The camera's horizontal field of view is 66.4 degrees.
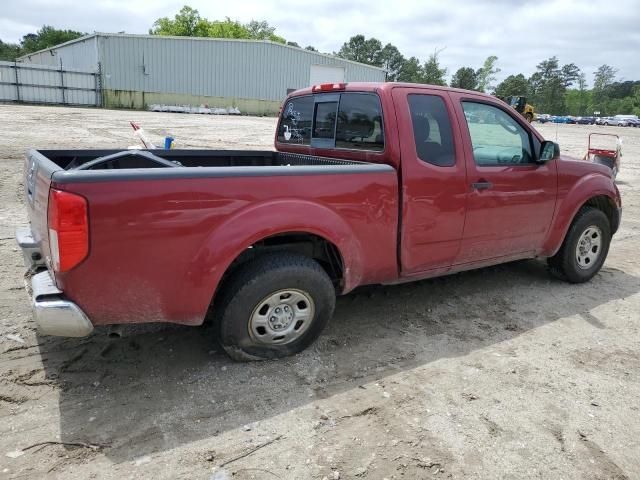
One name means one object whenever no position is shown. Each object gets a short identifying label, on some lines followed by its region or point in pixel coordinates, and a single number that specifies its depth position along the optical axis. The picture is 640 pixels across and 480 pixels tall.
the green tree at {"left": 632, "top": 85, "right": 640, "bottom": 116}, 88.44
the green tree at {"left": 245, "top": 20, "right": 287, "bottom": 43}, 75.94
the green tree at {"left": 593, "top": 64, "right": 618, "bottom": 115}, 100.62
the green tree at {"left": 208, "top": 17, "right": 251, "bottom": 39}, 61.16
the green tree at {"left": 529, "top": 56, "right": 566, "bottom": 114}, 97.88
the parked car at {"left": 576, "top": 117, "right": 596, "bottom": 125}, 64.69
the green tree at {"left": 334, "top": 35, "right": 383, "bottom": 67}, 113.08
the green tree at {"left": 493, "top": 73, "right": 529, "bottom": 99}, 88.94
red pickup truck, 2.56
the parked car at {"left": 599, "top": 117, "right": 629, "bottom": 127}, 62.62
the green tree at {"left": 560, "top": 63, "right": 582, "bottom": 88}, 100.50
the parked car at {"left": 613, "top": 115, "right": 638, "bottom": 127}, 62.41
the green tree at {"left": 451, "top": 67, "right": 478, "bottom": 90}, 75.98
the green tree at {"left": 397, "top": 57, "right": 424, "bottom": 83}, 87.66
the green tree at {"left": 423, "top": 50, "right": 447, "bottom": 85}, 72.70
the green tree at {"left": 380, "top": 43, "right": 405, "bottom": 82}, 110.94
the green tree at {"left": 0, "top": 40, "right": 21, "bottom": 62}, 75.94
